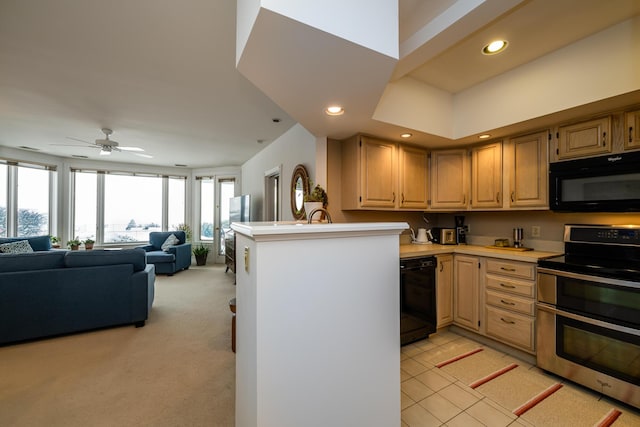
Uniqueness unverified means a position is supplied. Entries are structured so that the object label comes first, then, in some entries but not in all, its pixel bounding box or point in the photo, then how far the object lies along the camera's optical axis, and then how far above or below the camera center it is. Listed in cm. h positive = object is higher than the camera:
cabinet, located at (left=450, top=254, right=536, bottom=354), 228 -80
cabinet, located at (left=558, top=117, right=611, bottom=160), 210 +65
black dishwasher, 249 -82
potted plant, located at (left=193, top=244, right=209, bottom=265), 680 -105
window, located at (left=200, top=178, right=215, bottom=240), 720 +19
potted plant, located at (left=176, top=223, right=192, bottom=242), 703 -38
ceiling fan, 392 +111
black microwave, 198 +26
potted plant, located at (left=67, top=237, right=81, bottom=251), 556 -64
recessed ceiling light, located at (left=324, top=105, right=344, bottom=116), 211 +87
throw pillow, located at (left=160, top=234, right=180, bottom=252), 611 -64
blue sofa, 265 -84
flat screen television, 518 +14
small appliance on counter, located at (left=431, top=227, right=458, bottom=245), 327 -26
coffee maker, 332 -20
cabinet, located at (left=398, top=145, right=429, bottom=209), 300 +45
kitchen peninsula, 101 -48
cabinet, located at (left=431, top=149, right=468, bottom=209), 312 +44
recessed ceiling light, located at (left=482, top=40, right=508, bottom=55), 204 +135
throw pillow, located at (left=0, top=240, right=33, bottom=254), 420 -54
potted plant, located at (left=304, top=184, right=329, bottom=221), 243 +14
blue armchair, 555 -86
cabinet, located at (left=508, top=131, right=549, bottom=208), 248 +44
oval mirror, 320 +33
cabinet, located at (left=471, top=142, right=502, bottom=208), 282 +44
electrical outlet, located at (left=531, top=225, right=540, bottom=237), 278 -16
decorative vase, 242 +8
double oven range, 174 -70
